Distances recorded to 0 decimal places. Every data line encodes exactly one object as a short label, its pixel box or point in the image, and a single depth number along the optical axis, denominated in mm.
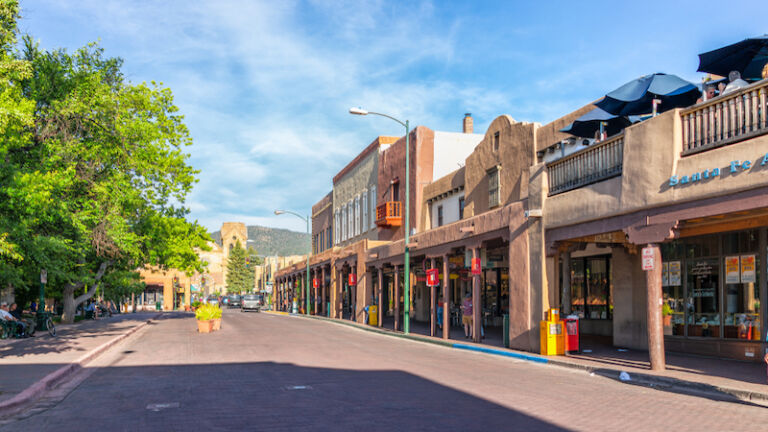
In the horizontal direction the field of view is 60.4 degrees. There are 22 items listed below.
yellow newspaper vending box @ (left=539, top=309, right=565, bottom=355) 18234
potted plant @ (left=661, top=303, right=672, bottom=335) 18672
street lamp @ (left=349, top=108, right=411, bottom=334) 27453
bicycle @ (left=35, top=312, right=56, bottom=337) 26242
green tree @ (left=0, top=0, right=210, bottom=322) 16016
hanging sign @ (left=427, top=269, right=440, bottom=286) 26078
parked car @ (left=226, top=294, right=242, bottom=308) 88750
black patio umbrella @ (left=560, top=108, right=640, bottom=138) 18469
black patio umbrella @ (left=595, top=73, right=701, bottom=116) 17078
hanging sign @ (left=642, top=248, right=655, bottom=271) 14656
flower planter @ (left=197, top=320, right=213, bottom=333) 28562
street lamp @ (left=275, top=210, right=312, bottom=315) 55375
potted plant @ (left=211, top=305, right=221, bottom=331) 29480
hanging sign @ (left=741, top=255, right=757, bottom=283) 16016
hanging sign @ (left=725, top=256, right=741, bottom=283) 16453
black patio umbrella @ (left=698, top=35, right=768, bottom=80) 15698
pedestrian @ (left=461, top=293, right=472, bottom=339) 24516
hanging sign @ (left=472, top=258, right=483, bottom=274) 22625
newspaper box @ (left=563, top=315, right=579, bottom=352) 18516
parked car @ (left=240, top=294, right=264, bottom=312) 65938
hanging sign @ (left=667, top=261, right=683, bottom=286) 18312
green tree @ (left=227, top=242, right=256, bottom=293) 154375
